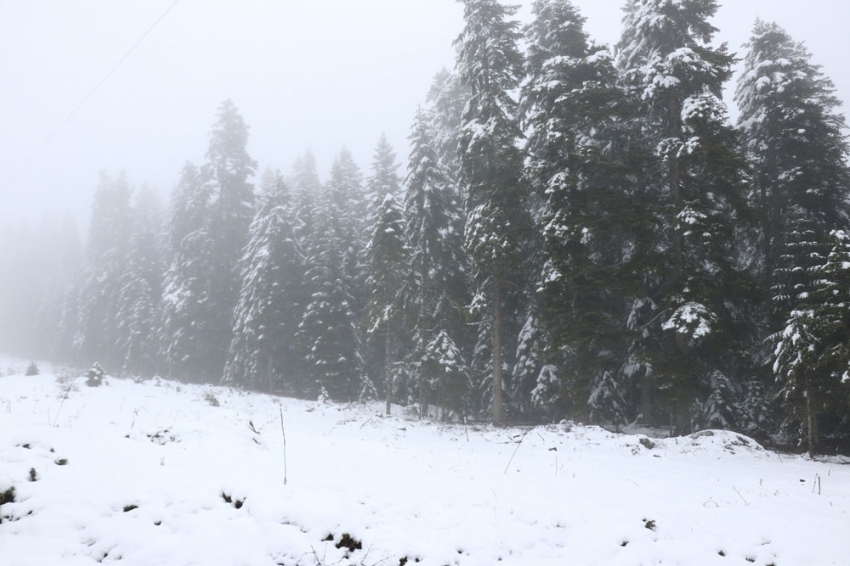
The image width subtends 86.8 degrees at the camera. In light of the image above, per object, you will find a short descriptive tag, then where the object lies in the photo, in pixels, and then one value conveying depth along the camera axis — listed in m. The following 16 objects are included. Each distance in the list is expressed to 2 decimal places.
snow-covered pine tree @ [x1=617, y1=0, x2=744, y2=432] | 14.60
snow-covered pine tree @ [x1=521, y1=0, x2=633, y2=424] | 16.02
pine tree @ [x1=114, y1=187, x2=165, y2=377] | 39.50
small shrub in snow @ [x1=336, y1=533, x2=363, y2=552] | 5.46
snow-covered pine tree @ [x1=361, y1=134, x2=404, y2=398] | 31.40
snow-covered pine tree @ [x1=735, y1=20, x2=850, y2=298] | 17.72
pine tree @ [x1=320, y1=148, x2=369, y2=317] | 30.62
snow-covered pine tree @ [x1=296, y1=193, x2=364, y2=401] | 27.77
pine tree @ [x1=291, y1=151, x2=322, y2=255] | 34.25
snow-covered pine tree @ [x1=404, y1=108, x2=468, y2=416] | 21.53
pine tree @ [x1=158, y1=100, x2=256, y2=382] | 33.56
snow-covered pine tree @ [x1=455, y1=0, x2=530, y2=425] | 17.92
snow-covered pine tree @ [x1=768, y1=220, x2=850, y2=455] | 12.48
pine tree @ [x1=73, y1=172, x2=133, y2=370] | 44.97
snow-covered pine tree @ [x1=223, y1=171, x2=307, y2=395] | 29.19
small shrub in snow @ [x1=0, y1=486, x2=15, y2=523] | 4.89
